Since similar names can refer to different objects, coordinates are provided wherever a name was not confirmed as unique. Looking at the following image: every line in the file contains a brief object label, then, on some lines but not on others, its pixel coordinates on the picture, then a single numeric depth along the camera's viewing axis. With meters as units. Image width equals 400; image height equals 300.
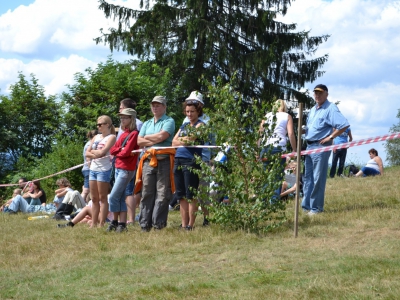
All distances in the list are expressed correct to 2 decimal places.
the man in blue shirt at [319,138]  10.14
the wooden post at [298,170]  8.38
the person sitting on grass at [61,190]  15.02
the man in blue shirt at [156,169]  9.88
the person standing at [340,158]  17.33
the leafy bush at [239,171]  8.99
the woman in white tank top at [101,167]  10.70
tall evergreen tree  28.98
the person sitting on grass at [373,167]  17.62
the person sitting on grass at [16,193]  17.12
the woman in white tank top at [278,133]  9.11
